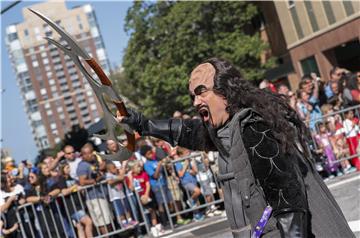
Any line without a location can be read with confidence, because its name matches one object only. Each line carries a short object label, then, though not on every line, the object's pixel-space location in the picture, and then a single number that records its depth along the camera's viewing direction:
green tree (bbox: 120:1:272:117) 40.28
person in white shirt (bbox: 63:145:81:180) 10.12
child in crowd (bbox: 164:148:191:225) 9.98
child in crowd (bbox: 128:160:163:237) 9.77
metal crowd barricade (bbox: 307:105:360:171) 10.20
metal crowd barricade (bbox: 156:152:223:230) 9.86
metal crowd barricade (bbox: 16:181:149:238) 9.59
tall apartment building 197.00
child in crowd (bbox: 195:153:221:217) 10.00
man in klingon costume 2.74
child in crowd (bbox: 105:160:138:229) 9.70
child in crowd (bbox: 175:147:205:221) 10.07
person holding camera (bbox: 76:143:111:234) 9.64
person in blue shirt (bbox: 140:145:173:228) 9.89
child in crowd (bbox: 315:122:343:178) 10.09
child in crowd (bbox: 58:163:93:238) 9.57
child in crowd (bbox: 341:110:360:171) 10.20
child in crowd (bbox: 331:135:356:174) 10.12
